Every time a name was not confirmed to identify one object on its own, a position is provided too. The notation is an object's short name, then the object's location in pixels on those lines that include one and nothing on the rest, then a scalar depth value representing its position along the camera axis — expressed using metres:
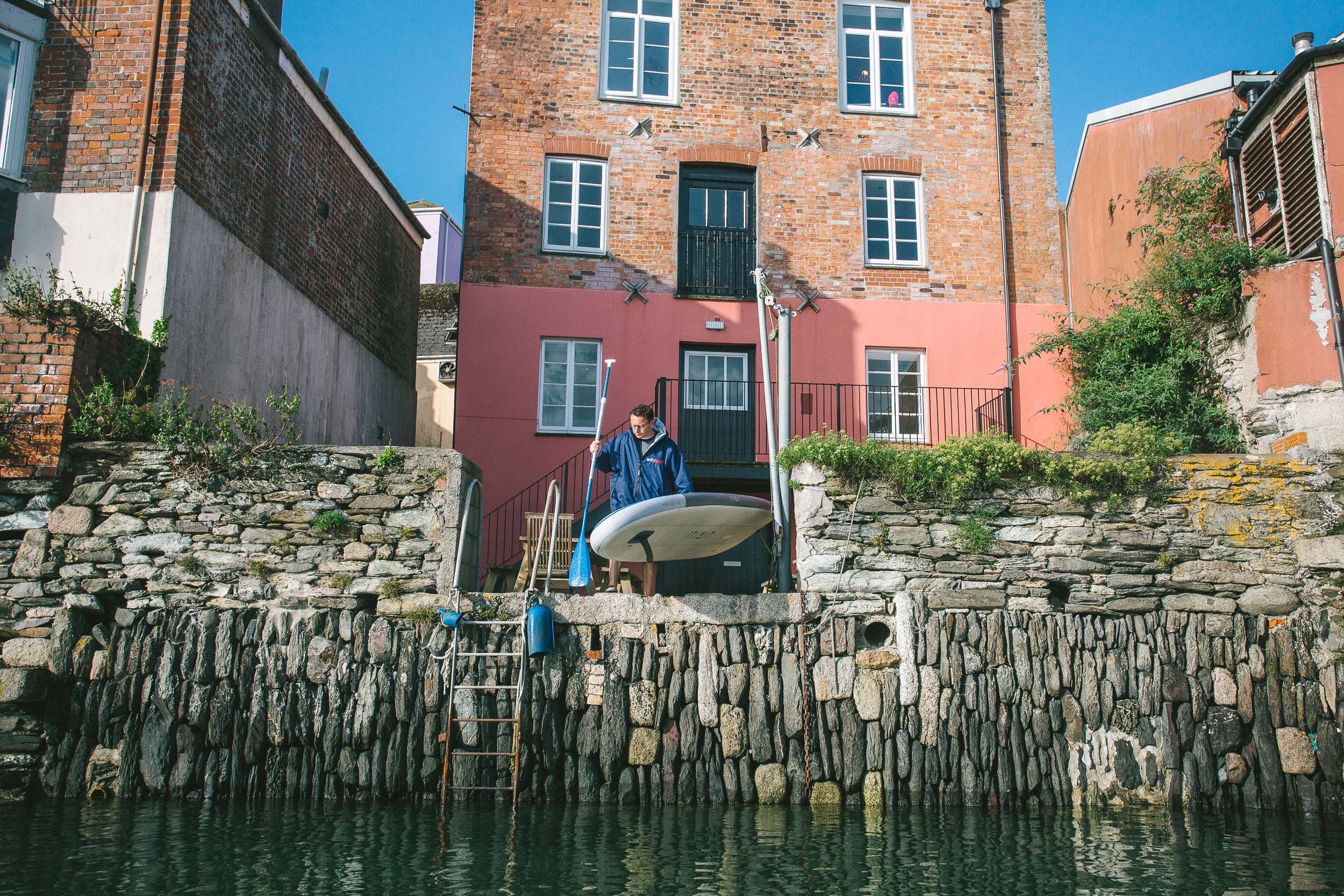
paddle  9.01
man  9.20
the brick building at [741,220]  14.40
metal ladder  8.33
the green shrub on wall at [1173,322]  11.34
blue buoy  8.55
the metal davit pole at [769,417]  9.58
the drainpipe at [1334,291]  9.98
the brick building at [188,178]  10.22
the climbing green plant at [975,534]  9.12
